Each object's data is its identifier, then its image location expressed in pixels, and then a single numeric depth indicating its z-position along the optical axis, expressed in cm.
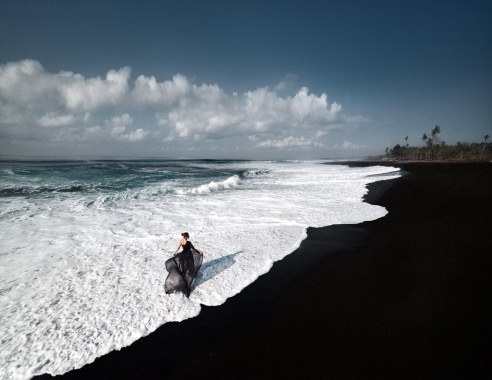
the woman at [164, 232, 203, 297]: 582
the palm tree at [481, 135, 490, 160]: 7217
